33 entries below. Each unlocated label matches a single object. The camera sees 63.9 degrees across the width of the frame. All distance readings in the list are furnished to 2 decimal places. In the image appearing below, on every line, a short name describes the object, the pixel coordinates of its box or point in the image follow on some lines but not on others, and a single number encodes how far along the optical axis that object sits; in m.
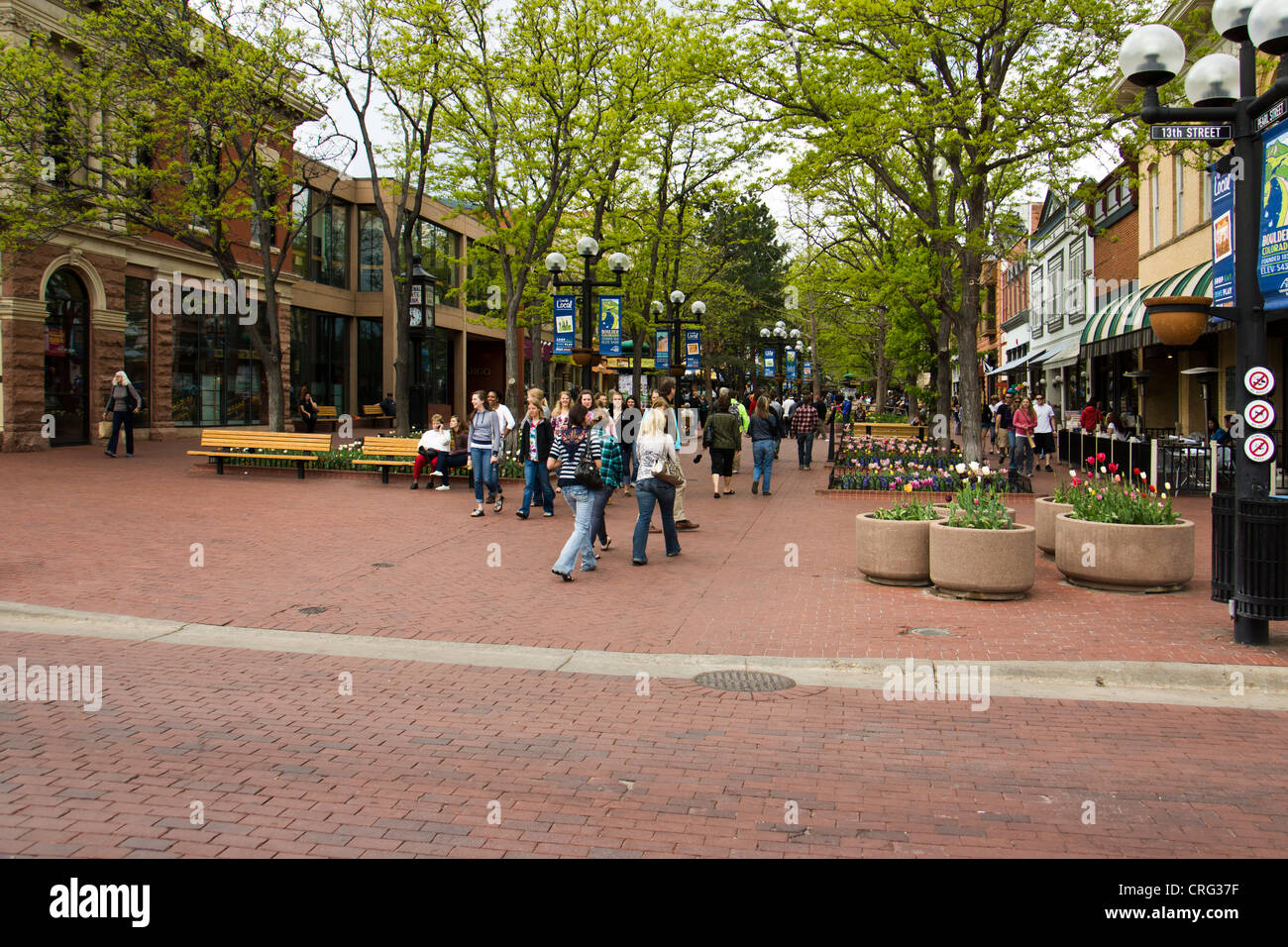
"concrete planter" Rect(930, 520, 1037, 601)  9.25
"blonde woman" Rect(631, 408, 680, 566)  11.30
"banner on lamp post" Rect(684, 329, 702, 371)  32.88
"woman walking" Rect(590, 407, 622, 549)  10.87
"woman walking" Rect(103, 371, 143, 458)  23.05
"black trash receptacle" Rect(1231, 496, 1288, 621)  7.30
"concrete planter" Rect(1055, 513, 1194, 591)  9.38
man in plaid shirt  24.95
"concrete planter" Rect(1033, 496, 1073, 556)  11.27
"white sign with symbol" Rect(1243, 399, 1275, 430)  7.47
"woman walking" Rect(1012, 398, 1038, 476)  21.41
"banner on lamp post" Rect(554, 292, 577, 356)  21.53
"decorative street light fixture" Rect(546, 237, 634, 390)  20.39
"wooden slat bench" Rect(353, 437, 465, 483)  19.62
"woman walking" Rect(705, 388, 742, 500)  18.23
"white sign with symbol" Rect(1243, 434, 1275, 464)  7.48
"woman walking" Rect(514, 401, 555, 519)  14.84
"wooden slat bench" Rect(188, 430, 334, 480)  20.41
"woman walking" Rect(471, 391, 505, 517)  15.51
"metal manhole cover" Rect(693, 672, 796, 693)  6.73
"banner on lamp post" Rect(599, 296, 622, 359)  21.64
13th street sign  7.69
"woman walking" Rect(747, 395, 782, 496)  18.70
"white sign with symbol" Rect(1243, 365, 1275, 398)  7.40
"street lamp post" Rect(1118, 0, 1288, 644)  7.46
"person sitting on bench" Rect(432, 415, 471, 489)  18.69
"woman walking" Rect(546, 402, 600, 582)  10.28
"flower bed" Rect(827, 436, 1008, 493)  17.80
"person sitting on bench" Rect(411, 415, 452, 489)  18.61
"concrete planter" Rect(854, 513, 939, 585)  9.89
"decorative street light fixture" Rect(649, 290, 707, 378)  27.53
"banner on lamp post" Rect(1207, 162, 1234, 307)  7.94
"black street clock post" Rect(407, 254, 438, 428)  23.34
